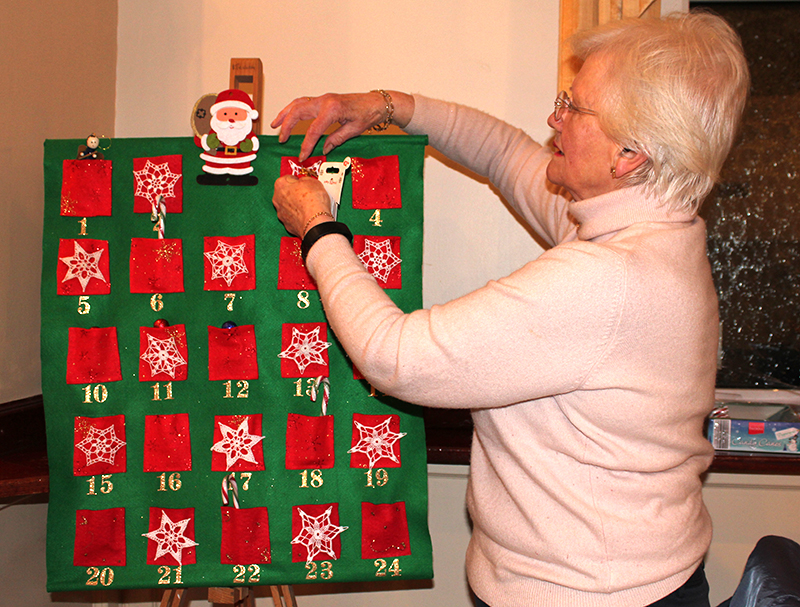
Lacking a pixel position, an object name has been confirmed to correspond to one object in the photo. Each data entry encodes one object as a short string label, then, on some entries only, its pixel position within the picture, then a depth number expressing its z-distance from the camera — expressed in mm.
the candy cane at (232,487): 1372
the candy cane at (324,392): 1402
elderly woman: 932
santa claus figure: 1371
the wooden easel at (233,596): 1398
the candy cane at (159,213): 1418
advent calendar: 1373
